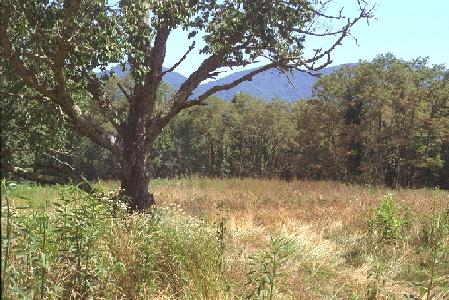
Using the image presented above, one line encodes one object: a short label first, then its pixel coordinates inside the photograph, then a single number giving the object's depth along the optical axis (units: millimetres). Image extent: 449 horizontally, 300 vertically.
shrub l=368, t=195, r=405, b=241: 8172
